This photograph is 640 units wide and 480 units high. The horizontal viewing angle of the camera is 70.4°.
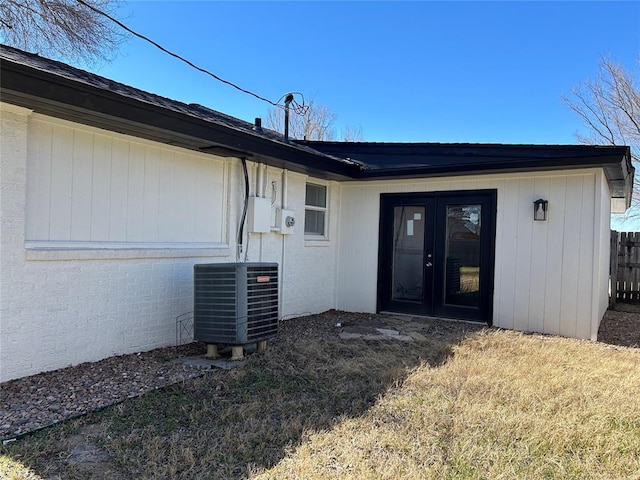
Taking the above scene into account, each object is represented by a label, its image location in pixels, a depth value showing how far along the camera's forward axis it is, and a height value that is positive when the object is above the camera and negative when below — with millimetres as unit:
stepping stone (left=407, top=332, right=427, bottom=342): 5904 -1293
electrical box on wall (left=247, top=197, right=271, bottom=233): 6332 +298
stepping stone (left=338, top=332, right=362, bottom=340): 6051 -1332
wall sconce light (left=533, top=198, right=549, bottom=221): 6543 +499
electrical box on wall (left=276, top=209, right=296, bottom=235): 6934 +243
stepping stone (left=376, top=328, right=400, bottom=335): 6348 -1312
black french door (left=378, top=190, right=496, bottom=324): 7145 -219
